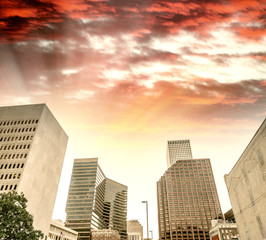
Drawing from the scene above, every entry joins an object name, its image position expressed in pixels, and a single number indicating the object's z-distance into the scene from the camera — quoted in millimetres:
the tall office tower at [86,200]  155875
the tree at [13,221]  30781
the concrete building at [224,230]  102125
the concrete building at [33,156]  68250
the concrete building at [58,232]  85288
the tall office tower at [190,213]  179250
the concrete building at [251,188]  35469
